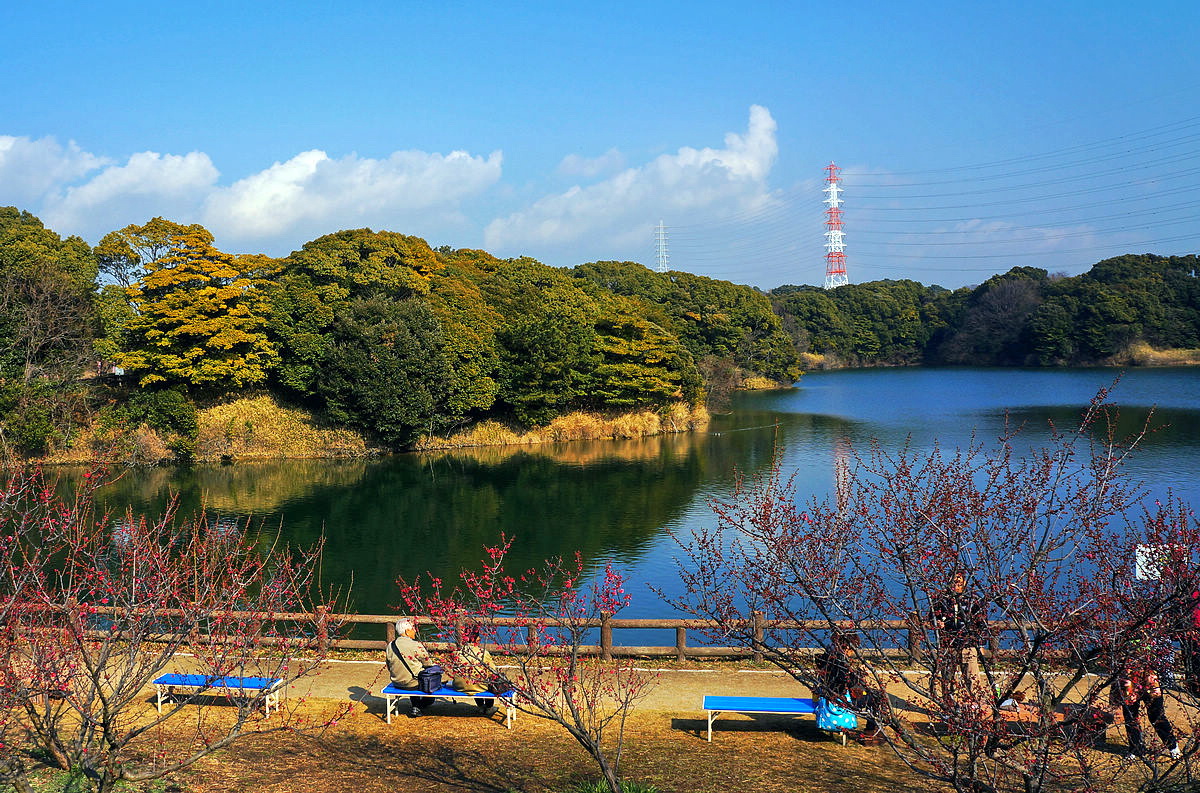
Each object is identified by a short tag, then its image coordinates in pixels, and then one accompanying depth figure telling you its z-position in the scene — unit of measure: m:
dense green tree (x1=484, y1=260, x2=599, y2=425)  39.59
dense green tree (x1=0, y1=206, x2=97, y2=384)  33.09
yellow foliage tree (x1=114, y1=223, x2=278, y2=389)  35.03
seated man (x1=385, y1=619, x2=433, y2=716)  9.74
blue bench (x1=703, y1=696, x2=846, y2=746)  9.09
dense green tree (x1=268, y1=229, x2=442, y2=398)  36.97
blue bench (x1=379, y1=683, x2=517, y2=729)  9.51
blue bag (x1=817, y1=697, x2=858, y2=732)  8.91
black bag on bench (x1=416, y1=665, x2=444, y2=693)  9.59
